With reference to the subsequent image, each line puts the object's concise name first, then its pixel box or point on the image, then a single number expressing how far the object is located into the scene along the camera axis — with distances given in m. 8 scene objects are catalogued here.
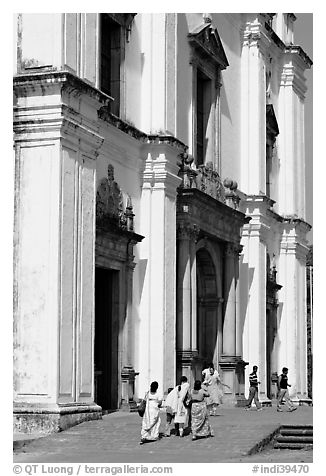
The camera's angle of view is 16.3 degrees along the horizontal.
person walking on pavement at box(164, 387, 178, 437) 21.16
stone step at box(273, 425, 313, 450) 20.92
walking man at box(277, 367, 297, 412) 30.11
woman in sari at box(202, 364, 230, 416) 25.38
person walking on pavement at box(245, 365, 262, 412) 29.25
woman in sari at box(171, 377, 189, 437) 20.80
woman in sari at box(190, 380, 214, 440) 20.44
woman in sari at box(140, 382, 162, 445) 19.91
